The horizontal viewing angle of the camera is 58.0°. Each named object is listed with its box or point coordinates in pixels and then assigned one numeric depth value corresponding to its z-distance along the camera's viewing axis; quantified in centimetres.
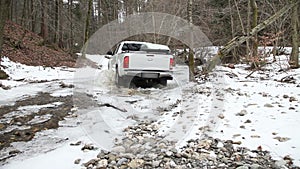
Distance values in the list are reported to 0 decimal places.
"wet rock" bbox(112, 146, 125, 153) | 397
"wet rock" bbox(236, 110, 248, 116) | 523
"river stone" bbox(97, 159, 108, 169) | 345
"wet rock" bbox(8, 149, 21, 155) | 390
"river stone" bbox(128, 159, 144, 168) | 351
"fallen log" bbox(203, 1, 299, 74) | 754
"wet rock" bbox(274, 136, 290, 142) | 395
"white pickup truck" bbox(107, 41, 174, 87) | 855
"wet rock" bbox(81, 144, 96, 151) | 401
